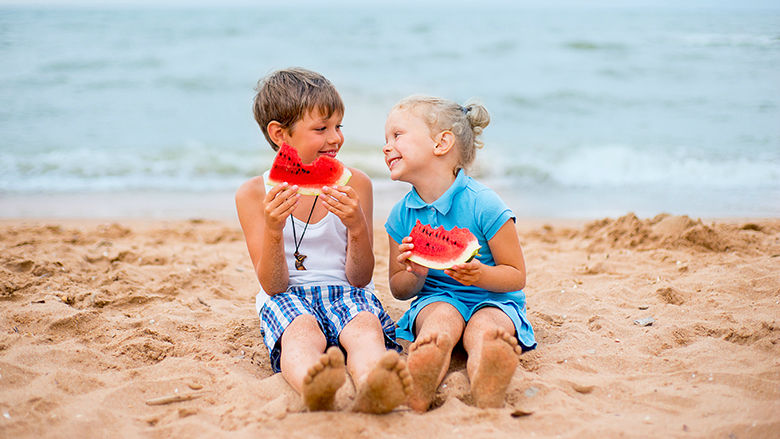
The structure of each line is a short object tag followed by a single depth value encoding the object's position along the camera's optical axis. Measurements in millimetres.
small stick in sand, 2924
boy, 3193
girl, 3316
